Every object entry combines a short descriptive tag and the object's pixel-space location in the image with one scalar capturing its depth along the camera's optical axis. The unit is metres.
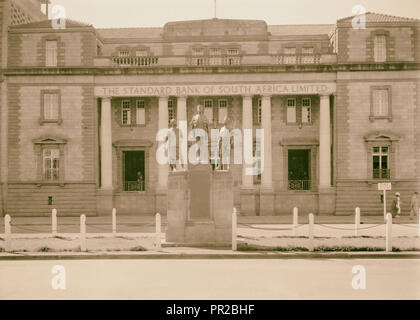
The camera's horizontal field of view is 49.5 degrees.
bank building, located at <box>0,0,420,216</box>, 33.53
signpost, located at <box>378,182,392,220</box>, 24.53
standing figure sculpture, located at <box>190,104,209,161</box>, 17.20
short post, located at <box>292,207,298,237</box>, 19.67
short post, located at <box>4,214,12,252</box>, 15.95
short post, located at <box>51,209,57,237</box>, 21.22
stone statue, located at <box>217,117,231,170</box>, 17.56
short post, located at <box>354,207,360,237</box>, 20.12
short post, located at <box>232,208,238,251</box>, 15.76
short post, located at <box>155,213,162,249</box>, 16.06
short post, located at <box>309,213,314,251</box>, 15.69
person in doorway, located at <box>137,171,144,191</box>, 36.09
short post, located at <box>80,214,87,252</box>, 15.98
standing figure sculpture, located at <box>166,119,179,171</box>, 18.13
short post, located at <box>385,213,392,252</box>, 15.48
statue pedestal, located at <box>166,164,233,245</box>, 17.14
